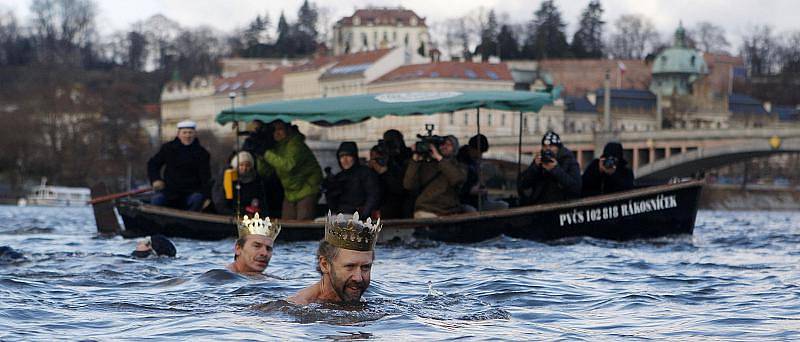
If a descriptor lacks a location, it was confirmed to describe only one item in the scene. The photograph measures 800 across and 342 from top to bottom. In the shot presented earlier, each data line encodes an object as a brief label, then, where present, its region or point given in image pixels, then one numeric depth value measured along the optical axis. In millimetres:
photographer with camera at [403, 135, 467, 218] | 23234
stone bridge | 67688
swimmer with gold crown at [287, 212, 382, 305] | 12391
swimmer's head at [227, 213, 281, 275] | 14883
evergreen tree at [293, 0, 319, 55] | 199625
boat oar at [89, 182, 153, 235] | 29188
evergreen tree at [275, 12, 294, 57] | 199625
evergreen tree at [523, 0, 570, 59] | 181125
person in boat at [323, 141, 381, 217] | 23312
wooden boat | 24156
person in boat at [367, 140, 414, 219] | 24078
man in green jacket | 24453
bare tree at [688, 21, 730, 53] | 187750
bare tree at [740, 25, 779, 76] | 171875
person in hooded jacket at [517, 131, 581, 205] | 23781
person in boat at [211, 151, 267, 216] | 24406
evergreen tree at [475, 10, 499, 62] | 176375
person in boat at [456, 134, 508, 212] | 25212
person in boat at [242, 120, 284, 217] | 25734
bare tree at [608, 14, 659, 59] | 187250
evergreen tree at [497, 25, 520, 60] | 178375
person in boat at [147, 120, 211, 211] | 25766
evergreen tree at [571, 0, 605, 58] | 185125
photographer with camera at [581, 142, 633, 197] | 25328
